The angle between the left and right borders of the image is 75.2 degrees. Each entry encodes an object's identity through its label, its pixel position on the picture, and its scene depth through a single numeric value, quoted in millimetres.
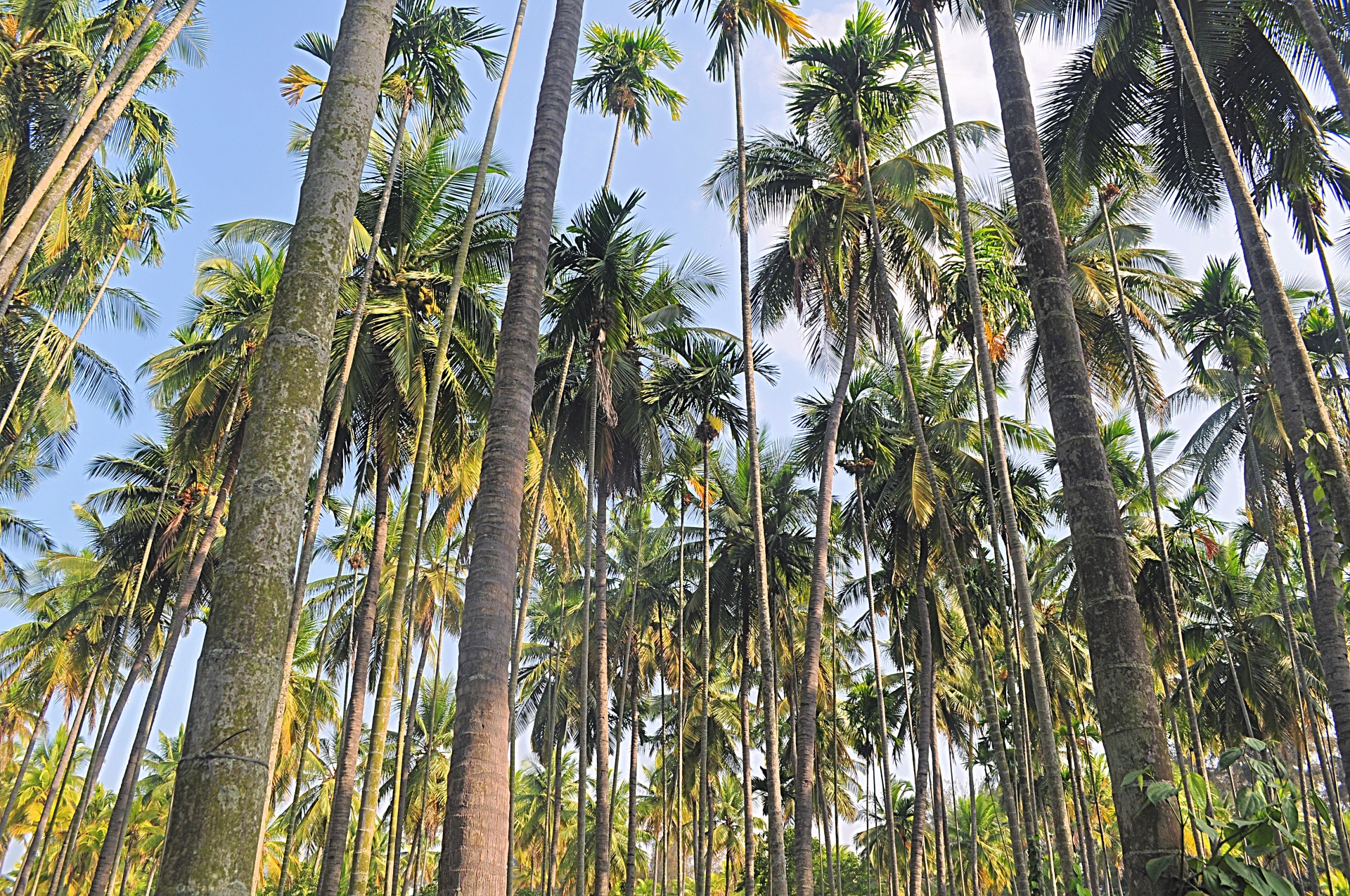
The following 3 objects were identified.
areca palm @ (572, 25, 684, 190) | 16656
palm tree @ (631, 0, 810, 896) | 11594
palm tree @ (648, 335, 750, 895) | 17406
